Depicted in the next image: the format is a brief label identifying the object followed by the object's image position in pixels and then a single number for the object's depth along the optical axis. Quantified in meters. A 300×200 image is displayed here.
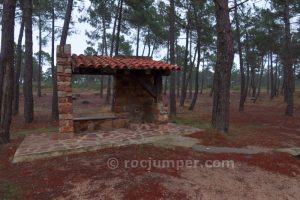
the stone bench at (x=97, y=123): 10.88
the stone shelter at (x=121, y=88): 9.34
